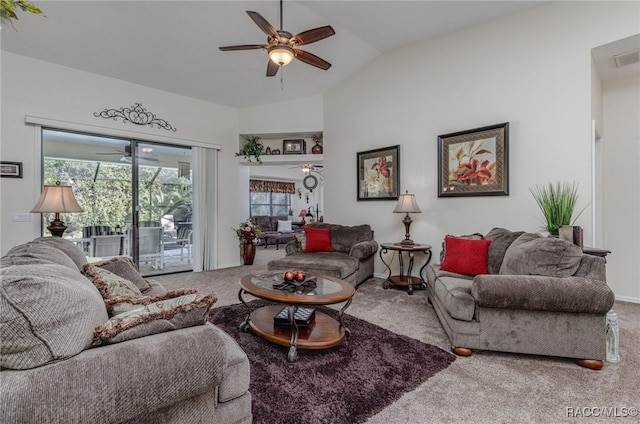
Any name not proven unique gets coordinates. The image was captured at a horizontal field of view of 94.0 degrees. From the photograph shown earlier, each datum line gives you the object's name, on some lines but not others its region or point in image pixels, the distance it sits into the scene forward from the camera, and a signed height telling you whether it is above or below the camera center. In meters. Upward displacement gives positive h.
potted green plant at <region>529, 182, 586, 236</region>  2.86 +0.08
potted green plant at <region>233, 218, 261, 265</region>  6.02 -0.56
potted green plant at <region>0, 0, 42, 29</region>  1.22 +0.86
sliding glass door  4.43 +0.28
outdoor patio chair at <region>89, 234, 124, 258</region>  4.55 -0.53
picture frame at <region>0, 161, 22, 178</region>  3.78 +0.55
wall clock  10.69 +1.05
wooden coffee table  2.14 -0.93
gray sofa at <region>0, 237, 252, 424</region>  0.86 -0.50
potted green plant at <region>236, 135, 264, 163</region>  5.95 +1.22
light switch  3.87 -0.07
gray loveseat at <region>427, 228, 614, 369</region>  2.04 -0.70
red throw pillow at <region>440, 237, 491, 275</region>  2.94 -0.46
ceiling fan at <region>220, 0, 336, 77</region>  2.78 +1.66
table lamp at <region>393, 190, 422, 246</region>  3.96 +0.04
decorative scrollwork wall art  4.57 +1.53
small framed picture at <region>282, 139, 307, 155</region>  6.02 +1.30
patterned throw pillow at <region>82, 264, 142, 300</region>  1.57 -0.40
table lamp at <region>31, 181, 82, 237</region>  3.15 +0.12
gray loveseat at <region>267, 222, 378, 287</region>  3.77 -0.64
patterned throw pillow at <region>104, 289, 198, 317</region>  1.37 -0.43
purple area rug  1.63 -1.08
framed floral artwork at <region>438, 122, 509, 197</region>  3.47 +0.60
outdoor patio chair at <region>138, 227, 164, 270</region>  5.04 -0.59
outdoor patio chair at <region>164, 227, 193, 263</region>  5.53 -0.54
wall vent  3.06 +1.60
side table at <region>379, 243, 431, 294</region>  3.87 -0.87
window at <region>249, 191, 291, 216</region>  10.41 +0.30
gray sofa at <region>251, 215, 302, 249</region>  8.96 -0.64
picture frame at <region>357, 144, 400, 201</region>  4.55 +0.60
